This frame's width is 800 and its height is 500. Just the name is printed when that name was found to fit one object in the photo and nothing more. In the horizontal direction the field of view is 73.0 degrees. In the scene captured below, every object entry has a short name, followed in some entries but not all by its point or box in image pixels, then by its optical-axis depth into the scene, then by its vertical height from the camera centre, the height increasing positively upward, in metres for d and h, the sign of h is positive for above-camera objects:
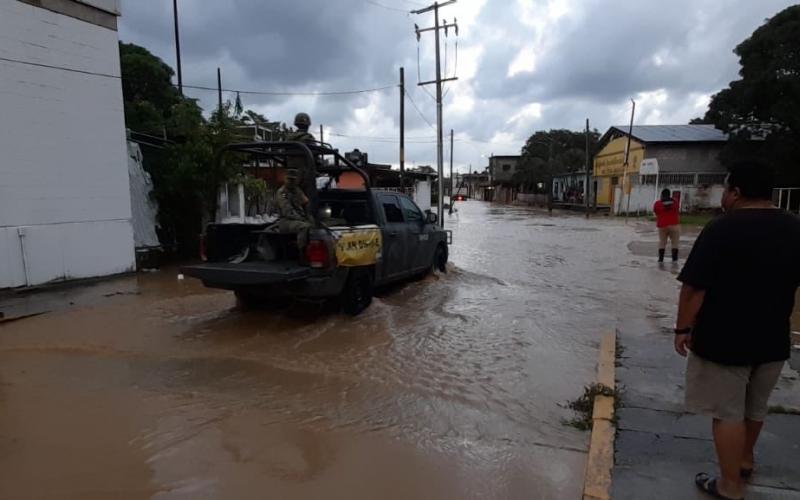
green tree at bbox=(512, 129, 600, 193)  54.53 +3.18
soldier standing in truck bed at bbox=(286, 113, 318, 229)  5.91 +0.25
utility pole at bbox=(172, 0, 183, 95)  25.55 +6.80
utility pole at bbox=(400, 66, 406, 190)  25.92 +3.71
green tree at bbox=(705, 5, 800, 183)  24.97 +4.19
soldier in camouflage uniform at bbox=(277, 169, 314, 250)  6.27 -0.27
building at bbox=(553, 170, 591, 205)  46.37 -0.34
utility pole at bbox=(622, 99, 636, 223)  33.73 +0.97
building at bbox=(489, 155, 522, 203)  70.80 +1.24
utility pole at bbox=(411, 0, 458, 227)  18.64 +2.20
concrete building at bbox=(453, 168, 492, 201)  91.44 -0.12
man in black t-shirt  2.69 -0.63
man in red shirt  11.87 -0.82
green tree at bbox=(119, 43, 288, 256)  11.25 +0.36
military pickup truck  5.99 -0.82
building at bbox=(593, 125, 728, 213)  32.12 +0.88
